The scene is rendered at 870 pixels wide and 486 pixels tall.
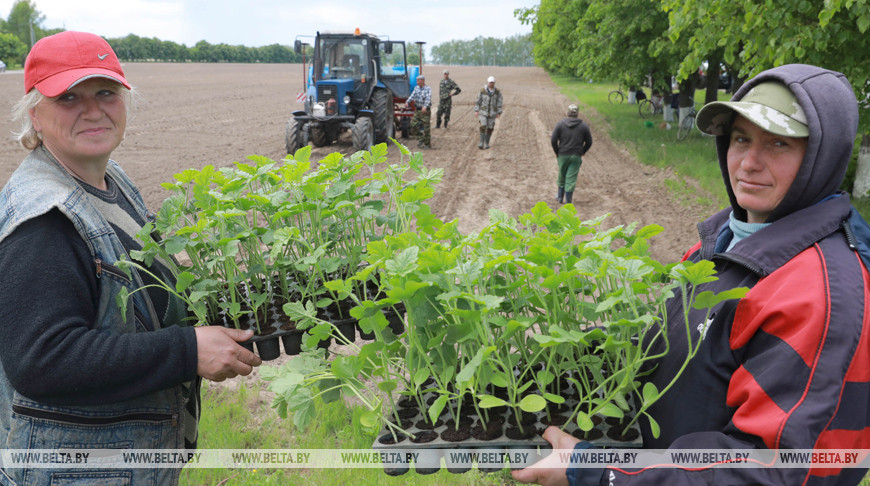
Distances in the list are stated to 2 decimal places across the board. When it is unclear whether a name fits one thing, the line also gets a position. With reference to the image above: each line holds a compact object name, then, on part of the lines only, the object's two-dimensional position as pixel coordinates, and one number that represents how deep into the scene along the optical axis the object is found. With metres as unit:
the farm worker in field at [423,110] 13.48
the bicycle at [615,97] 28.03
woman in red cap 1.44
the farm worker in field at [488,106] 13.17
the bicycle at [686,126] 15.31
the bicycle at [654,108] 22.98
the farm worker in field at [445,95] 16.31
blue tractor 11.79
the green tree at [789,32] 5.62
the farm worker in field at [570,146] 9.10
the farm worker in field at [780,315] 1.18
